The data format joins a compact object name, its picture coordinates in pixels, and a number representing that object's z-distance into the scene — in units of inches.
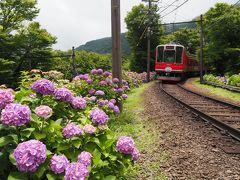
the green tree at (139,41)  1251.5
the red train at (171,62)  671.6
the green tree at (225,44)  812.6
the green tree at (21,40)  791.0
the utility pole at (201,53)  700.7
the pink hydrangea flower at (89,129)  76.6
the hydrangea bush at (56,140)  60.5
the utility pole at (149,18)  806.6
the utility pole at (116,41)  239.2
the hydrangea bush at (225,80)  513.9
